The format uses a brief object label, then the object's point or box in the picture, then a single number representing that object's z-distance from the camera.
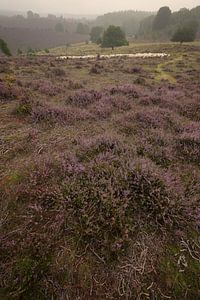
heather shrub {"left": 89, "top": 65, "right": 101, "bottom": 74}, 21.18
